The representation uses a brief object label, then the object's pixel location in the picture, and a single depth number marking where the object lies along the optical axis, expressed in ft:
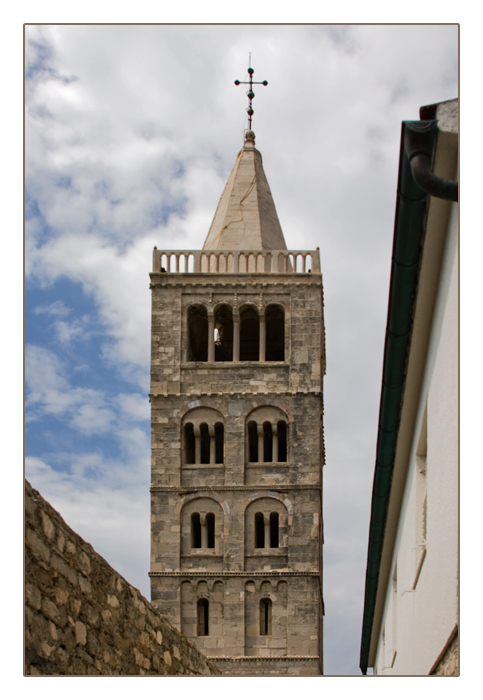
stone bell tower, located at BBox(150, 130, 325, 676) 107.34
